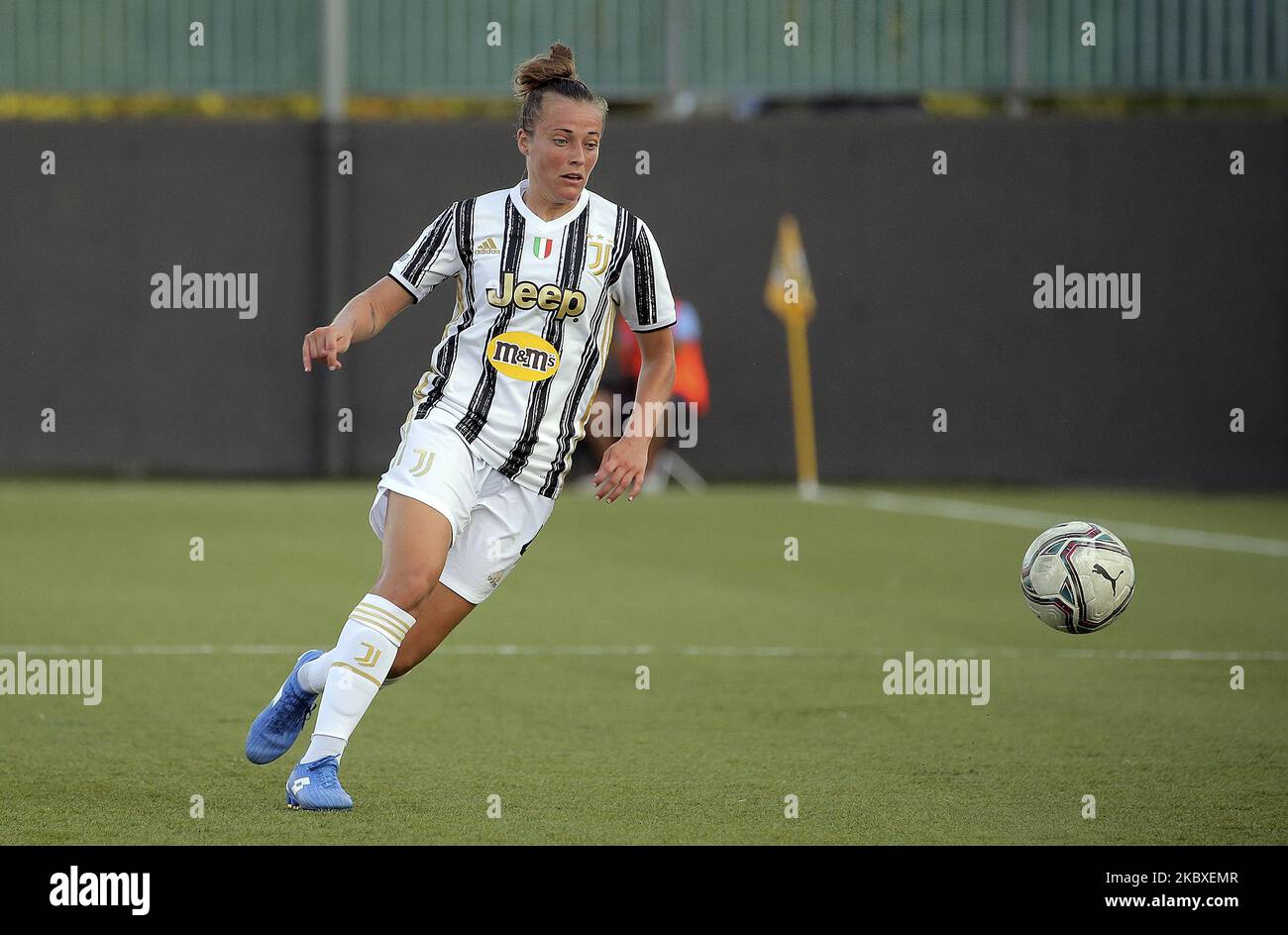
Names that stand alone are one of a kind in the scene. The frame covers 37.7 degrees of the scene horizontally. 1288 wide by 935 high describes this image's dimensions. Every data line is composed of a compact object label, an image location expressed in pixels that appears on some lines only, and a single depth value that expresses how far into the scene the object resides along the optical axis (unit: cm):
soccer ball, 676
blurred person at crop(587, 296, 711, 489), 1702
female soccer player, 566
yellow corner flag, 1808
